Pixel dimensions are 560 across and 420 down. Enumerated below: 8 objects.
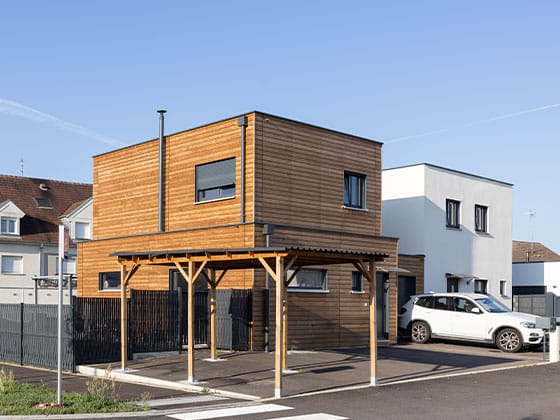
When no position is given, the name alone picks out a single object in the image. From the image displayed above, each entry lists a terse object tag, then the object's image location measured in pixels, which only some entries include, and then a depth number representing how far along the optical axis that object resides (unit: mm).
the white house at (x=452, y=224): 28812
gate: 20797
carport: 14383
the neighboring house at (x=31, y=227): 48719
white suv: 22922
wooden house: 21828
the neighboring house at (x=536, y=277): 37156
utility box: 21000
